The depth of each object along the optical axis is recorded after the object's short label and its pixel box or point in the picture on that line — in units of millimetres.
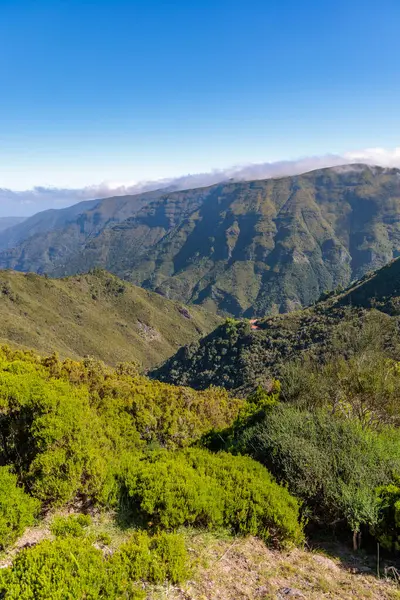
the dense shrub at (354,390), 19844
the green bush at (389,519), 10320
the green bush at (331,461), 11422
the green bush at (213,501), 10992
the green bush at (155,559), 8266
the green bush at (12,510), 10008
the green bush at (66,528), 10016
